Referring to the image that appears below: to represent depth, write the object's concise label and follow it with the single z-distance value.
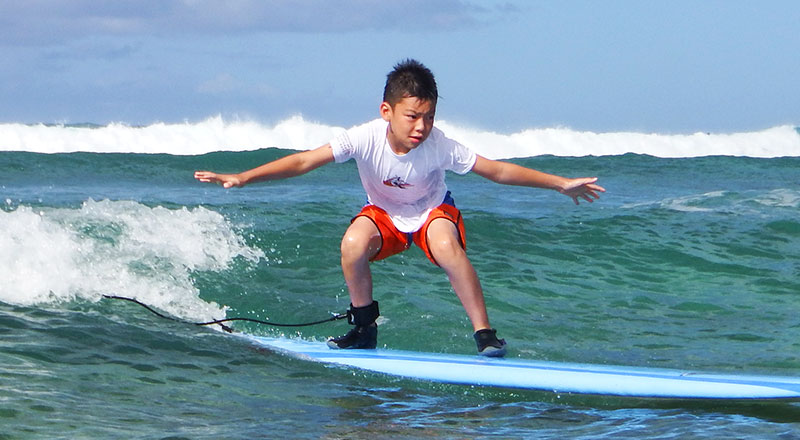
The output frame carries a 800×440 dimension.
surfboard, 8.76
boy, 9.09
